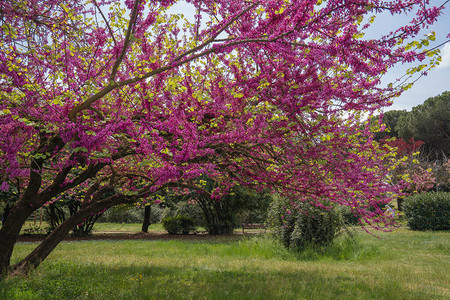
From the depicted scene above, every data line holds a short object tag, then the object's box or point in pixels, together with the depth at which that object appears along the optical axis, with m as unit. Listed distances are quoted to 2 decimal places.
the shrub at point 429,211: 17.61
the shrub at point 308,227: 9.29
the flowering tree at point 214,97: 3.38
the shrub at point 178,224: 19.86
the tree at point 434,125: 34.38
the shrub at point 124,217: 33.84
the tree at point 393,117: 43.20
